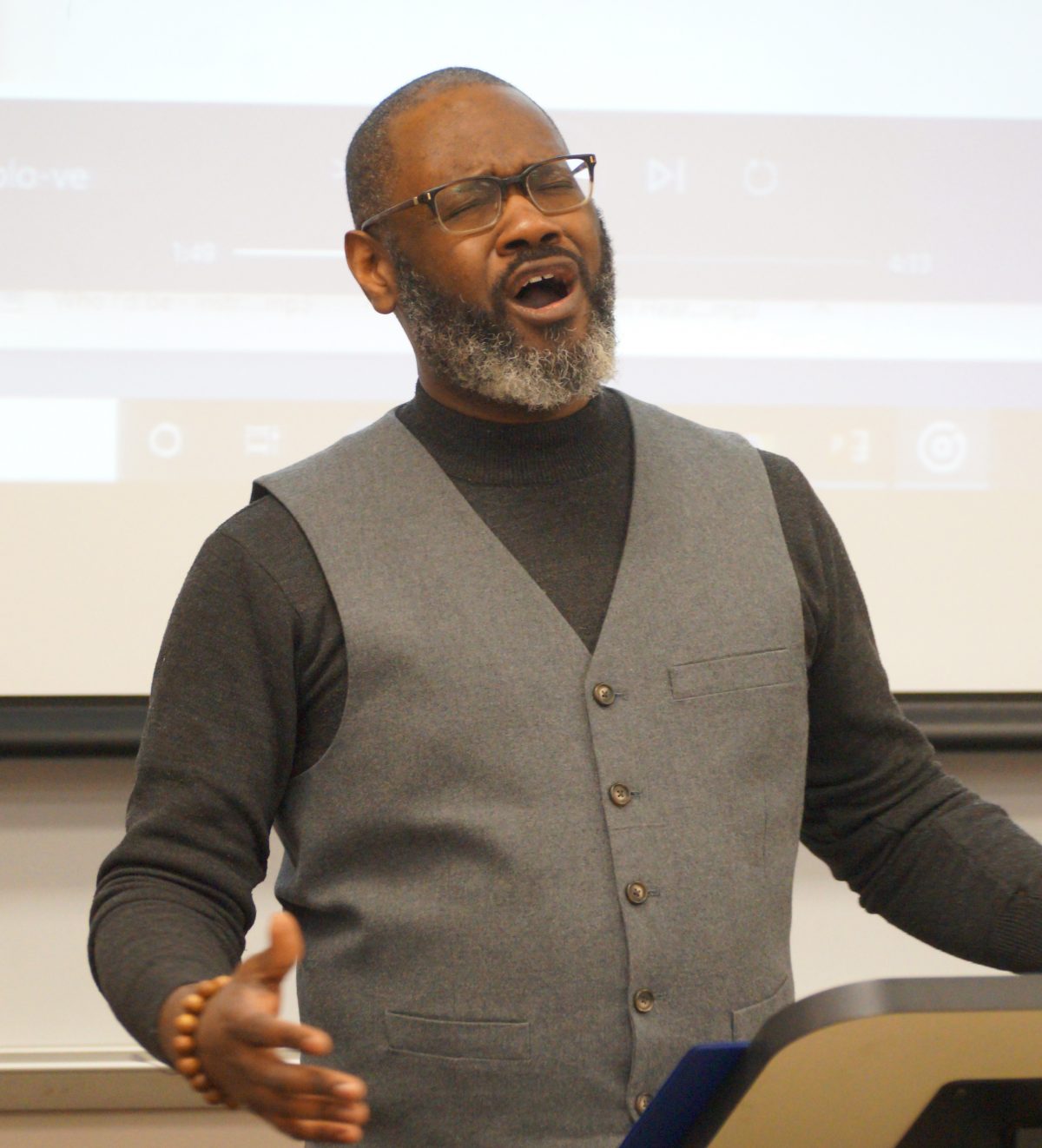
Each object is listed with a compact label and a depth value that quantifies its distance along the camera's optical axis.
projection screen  4.38
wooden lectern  3.24
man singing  3.64
